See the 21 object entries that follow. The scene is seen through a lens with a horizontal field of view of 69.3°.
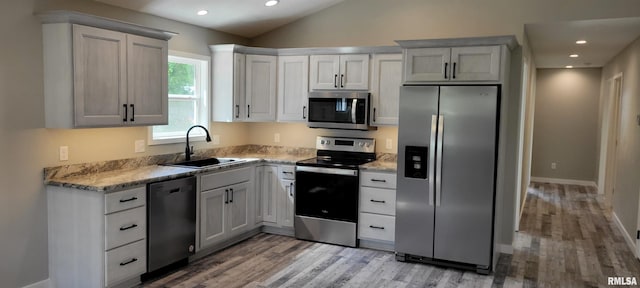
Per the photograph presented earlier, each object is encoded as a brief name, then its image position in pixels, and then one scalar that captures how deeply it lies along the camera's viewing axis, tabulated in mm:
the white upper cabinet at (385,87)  4773
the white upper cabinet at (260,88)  5230
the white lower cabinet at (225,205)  4293
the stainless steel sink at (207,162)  4616
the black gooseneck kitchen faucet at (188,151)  4693
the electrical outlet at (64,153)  3607
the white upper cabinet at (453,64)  3963
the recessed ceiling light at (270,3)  4747
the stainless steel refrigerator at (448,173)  3994
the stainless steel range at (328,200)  4711
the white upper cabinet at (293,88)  5188
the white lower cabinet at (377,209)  4566
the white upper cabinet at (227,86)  5086
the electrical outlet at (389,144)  5162
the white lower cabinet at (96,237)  3330
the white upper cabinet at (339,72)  4902
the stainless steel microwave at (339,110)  4883
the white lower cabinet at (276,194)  5031
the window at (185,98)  4684
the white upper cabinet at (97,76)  3342
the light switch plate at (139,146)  4285
